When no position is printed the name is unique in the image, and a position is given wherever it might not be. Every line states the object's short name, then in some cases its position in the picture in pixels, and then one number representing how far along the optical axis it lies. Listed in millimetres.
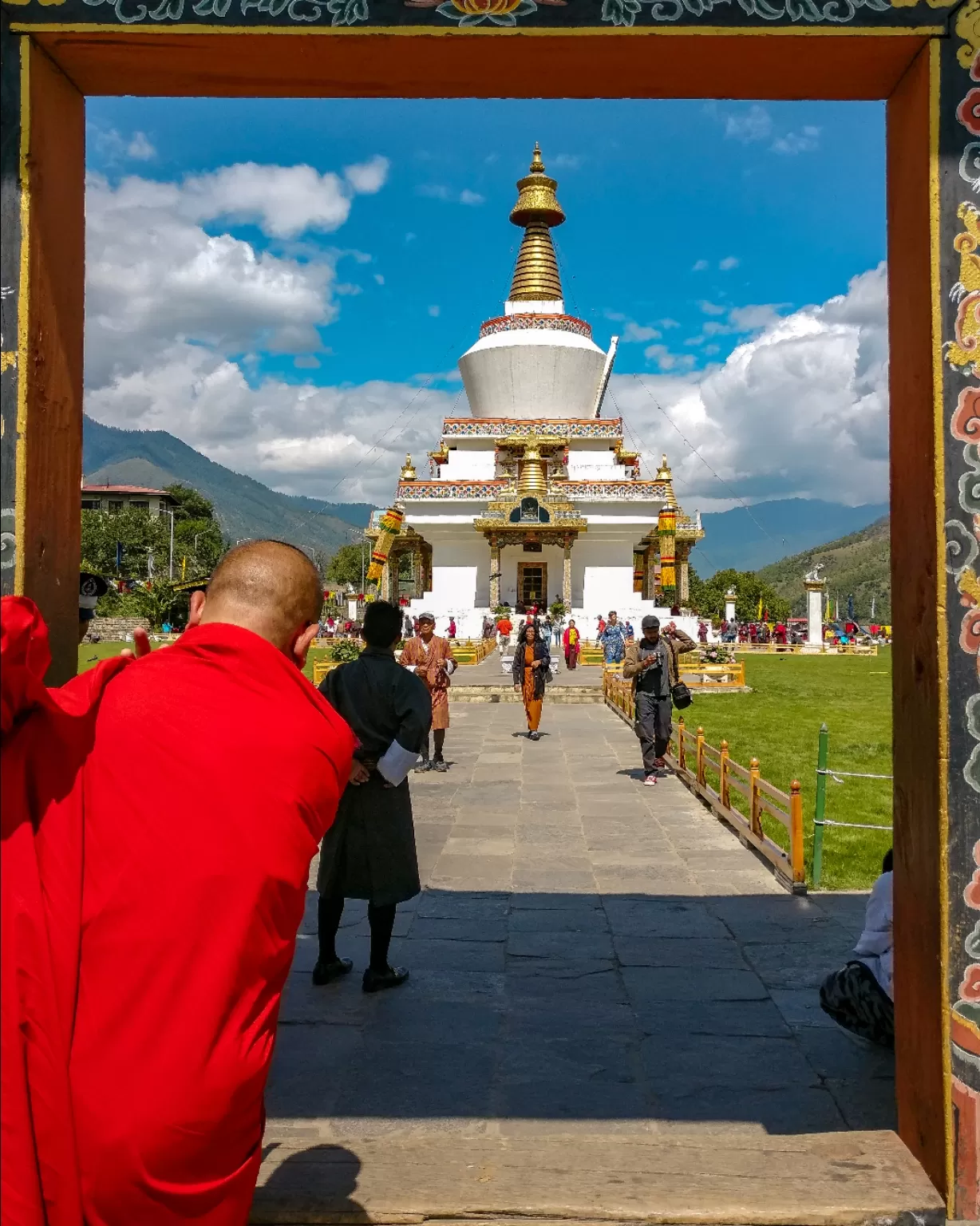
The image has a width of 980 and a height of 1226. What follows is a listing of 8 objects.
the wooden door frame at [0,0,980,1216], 2768
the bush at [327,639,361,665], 19311
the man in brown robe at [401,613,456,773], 10234
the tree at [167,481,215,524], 77375
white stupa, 35125
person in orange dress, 12938
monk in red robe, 1779
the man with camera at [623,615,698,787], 10031
